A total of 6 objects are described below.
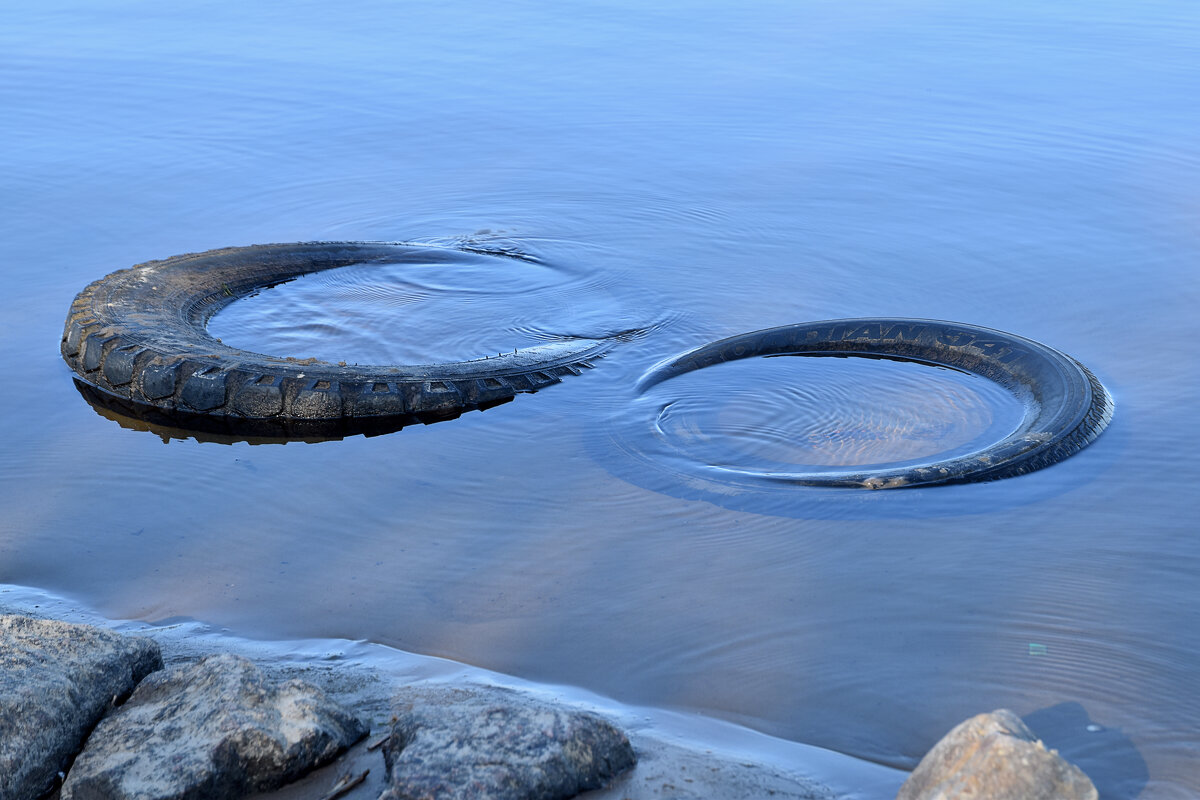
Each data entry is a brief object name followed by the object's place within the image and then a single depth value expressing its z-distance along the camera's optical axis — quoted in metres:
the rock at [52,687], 2.86
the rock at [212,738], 2.82
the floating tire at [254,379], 5.30
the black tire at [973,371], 4.66
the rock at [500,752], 2.71
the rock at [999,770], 2.51
